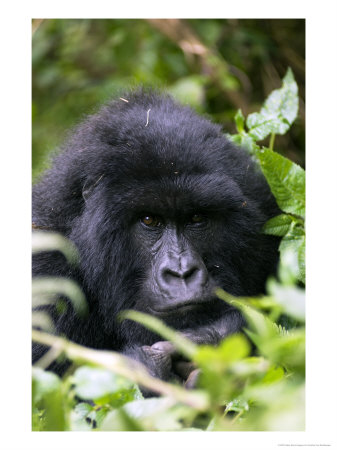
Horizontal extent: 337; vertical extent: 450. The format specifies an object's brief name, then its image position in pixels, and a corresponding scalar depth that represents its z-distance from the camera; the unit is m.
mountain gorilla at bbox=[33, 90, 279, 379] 5.57
